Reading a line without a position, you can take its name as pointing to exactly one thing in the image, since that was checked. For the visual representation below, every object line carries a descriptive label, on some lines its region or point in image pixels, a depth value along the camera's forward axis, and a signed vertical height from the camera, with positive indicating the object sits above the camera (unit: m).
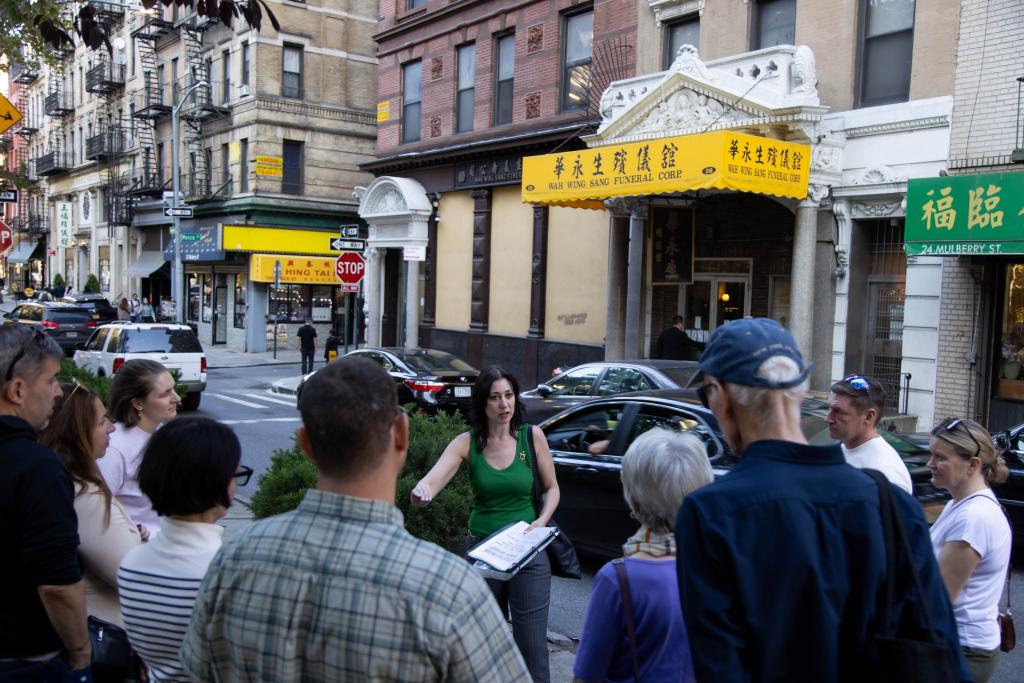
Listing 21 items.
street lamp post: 30.53 +1.82
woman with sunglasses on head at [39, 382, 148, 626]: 3.31 -0.86
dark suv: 26.84 -1.34
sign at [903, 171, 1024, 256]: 12.15 +1.23
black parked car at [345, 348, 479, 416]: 15.78 -1.64
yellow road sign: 8.02 +1.44
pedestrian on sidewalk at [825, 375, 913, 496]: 4.41 -0.62
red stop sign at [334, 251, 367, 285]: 19.81 +0.37
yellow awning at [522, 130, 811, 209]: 13.89 +2.11
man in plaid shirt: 1.92 -0.67
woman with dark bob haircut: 2.73 -0.81
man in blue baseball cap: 2.07 -0.65
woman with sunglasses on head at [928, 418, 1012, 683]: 3.44 -0.99
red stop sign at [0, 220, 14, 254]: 13.05 +0.53
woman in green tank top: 4.55 -1.05
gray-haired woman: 2.62 -0.89
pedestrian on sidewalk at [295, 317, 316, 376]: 24.14 -1.53
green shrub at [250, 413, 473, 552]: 6.12 -1.46
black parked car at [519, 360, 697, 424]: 11.80 -1.23
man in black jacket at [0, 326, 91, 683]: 2.84 -0.92
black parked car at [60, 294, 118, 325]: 32.66 -1.12
